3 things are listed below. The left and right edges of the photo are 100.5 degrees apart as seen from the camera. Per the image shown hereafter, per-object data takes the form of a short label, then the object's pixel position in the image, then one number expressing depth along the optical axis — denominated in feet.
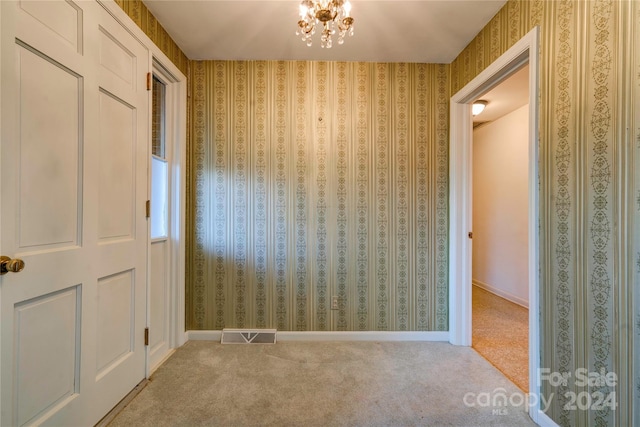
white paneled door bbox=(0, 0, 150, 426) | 3.49
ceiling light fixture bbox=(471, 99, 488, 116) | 10.82
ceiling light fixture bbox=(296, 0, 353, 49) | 4.66
